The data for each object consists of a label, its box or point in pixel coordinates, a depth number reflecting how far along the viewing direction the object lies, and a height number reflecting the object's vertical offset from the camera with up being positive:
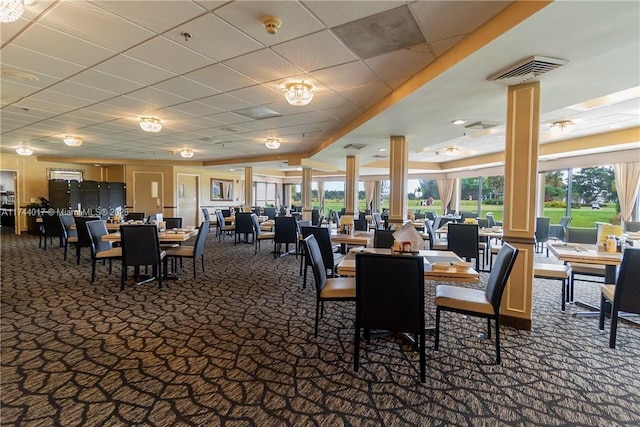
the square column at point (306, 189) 11.63 +0.49
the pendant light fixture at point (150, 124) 5.40 +1.33
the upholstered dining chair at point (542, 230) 7.08 -0.59
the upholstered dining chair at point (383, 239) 4.26 -0.50
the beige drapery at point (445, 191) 13.45 +0.54
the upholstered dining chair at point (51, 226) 7.44 -0.66
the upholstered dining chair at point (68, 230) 6.45 -0.69
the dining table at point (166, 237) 4.73 -0.57
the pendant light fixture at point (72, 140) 7.05 +1.35
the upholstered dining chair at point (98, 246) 4.75 -0.76
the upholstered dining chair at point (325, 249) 4.26 -0.65
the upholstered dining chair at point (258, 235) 7.07 -0.78
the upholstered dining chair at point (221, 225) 8.99 -0.73
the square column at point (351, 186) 8.92 +0.47
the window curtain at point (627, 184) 7.05 +0.49
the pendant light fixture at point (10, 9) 1.92 +1.19
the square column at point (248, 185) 12.47 +0.65
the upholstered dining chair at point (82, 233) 5.43 -0.60
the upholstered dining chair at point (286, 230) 6.58 -0.61
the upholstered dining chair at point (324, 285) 2.87 -0.82
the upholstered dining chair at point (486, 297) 2.50 -0.82
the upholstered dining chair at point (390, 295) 2.21 -0.68
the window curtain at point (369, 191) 16.22 +0.60
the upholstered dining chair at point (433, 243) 5.75 -0.78
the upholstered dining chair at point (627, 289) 2.68 -0.74
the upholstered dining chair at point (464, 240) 5.20 -0.62
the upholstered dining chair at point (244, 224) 8.27 -0.62
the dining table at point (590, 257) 3.32 -0.57
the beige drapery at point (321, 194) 18.09 +0.46
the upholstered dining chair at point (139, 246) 4.29 -0.65
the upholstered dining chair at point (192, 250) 4.89 -0.81
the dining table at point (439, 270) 2.60 -0.60
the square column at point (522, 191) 3.19 +0.14
